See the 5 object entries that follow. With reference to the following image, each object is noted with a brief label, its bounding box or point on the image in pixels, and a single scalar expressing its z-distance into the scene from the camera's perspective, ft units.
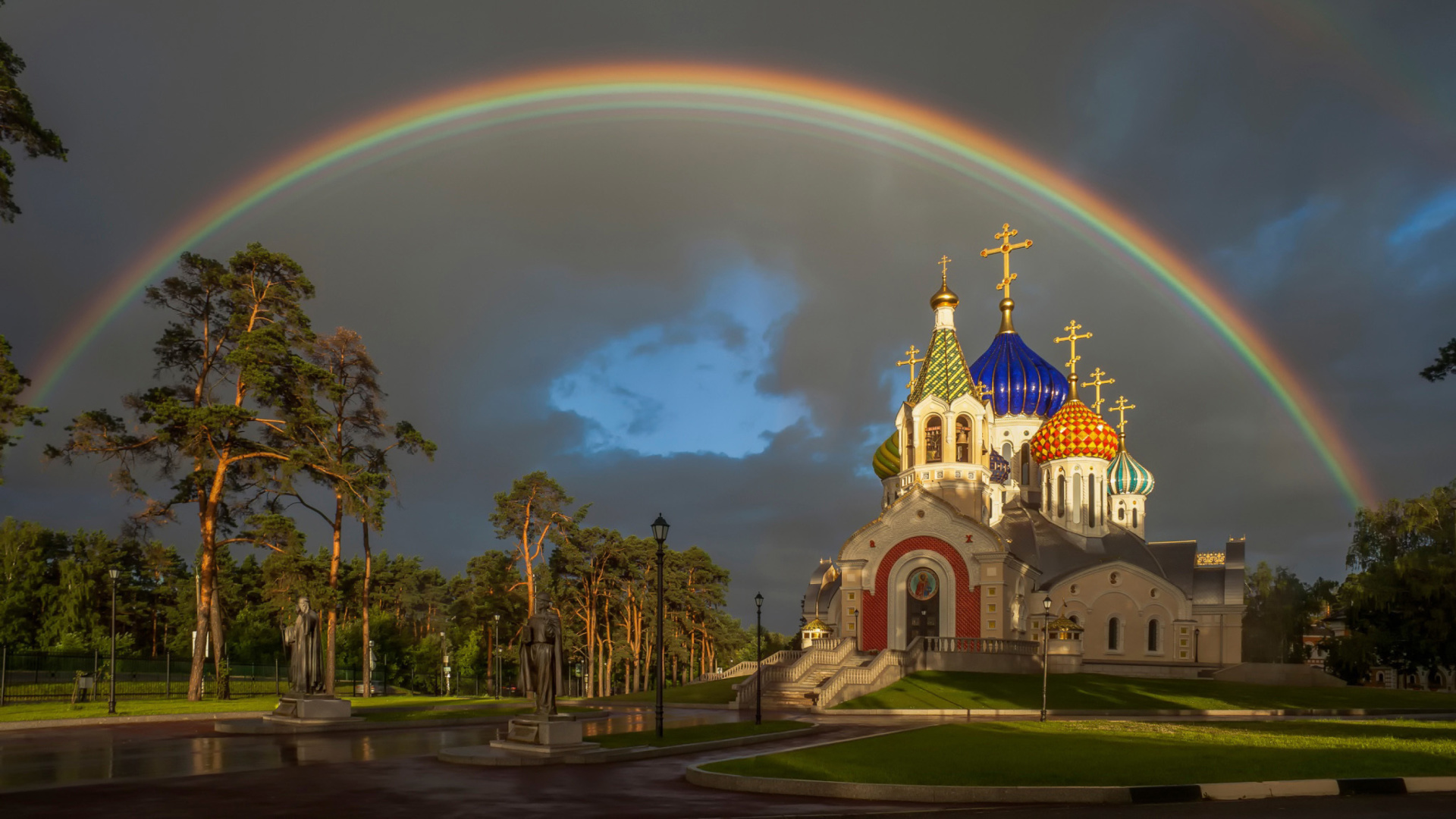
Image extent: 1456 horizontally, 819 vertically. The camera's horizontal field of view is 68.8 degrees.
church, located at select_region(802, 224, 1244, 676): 173.17
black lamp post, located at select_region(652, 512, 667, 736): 83.25
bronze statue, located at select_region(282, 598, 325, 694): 91.61
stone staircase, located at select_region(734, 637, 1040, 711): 137.18
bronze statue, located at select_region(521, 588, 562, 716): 70.03
